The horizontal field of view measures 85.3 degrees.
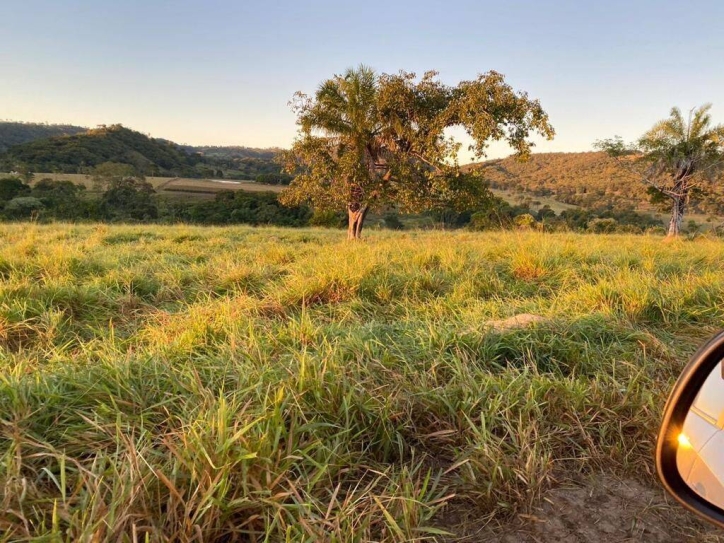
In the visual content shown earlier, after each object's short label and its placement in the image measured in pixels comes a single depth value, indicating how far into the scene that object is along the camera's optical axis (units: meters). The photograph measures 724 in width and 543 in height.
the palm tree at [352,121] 11.80
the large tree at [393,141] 11.04
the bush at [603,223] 26.70
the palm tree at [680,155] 17.17
